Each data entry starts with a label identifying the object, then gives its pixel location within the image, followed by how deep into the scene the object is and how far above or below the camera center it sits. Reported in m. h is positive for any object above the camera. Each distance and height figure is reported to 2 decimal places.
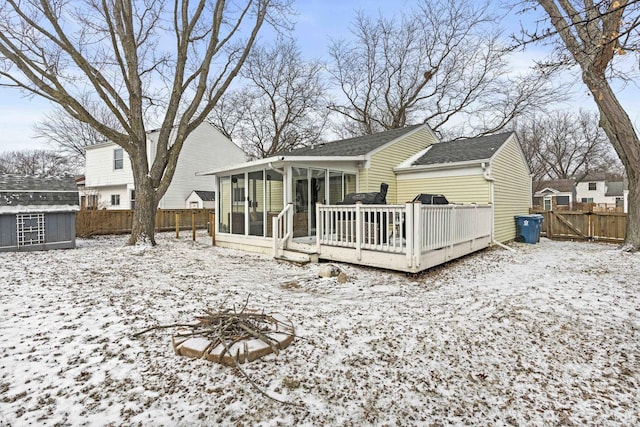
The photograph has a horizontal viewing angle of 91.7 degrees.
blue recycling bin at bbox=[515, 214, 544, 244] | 10.64 -0.71
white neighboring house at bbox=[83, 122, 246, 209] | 18.03 +2.62
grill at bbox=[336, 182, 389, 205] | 7.29 +0.26
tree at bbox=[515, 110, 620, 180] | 28.77 +6.14
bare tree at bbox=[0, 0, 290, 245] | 8.24 +4.72
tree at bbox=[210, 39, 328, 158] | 21.86 +8.09
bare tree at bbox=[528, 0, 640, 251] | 3.13 +1.90
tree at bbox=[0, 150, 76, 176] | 32.91 +5.52
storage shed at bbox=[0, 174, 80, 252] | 7.83 +0.00
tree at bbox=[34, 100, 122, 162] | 25.05 +6.92
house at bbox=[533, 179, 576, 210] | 32.38 +1.60
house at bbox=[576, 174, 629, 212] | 34.97 +1.90
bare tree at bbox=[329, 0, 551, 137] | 18.09 +8.81
